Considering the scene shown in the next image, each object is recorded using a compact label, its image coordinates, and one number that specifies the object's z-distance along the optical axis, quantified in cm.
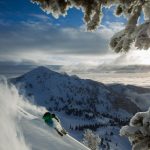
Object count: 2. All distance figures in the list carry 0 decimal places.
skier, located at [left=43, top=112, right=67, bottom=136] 1539
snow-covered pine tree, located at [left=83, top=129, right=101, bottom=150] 3330
